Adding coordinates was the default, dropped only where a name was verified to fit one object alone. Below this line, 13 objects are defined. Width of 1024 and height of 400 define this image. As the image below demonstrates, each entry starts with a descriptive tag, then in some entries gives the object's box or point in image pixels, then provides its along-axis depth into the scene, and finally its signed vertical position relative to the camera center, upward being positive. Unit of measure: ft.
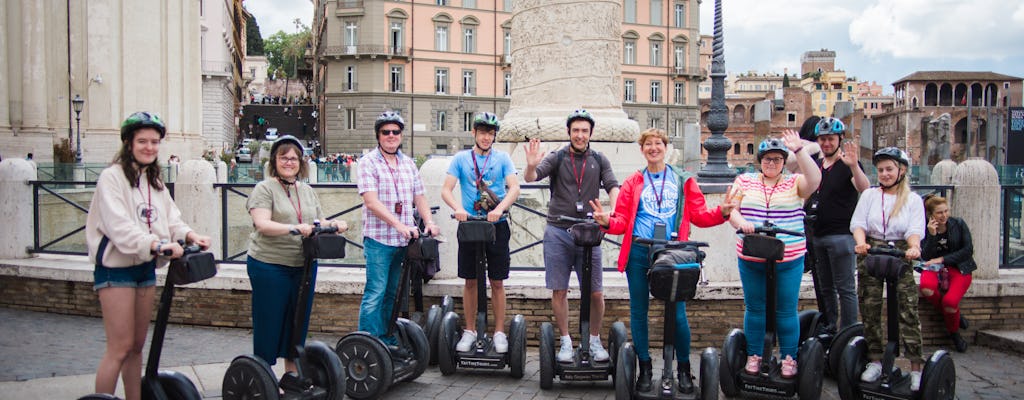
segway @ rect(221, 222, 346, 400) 16.89 -3.73
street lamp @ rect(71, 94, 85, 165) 97.45 +8.39
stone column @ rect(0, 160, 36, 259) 29.60 -0.80
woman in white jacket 14.89 -0.98
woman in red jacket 18.88 -0.62
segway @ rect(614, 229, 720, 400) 16.92 -2.26
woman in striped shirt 18.92 -0.83
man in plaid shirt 20.50 -0.85
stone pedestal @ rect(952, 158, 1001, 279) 25.90 -0.71
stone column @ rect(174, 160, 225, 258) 27.96 -0.48
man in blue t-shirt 21.62 -0.27
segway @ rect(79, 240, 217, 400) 14.88 -2.63
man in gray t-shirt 20.48 -0.32
